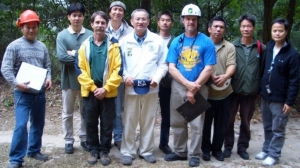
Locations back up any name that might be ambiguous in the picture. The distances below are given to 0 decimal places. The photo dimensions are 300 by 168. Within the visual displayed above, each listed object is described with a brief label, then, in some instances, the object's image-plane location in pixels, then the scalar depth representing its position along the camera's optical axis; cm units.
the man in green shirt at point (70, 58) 446
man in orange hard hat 401
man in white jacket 421
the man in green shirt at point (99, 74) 408
